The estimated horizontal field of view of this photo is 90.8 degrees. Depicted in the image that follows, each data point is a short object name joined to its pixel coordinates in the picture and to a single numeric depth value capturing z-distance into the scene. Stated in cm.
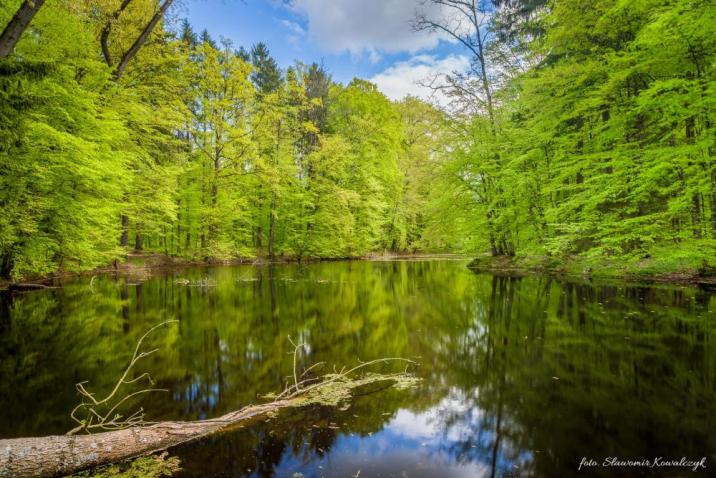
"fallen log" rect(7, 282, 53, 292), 1277
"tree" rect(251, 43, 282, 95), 3488
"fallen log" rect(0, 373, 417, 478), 263
